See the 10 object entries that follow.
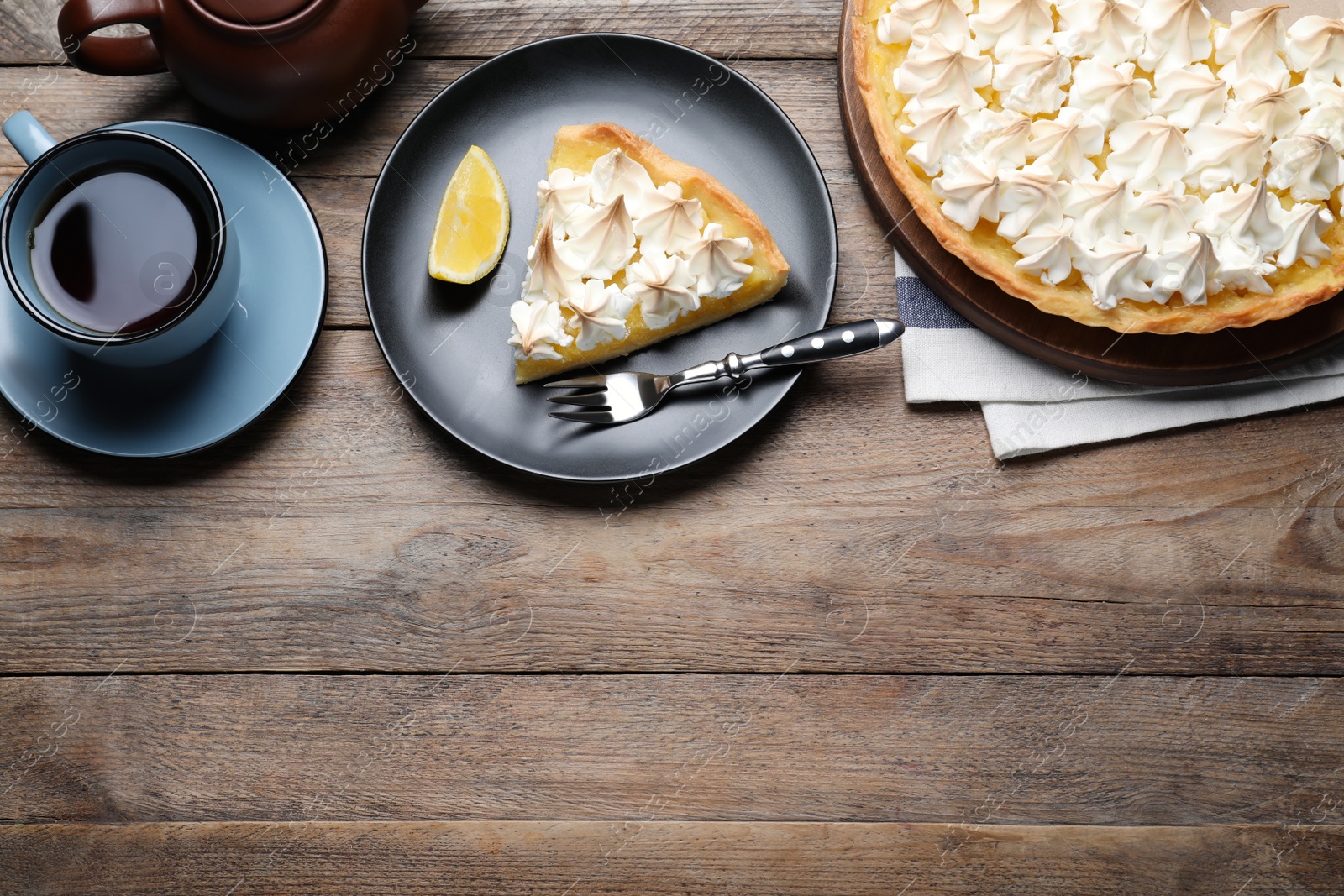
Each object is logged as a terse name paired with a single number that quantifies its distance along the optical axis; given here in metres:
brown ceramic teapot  1.02
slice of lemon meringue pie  1.05
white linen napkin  1.08
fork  1.04
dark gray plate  1.06
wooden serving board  1.06
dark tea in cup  1.03
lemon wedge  1.06
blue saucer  1.04
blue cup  1.01
